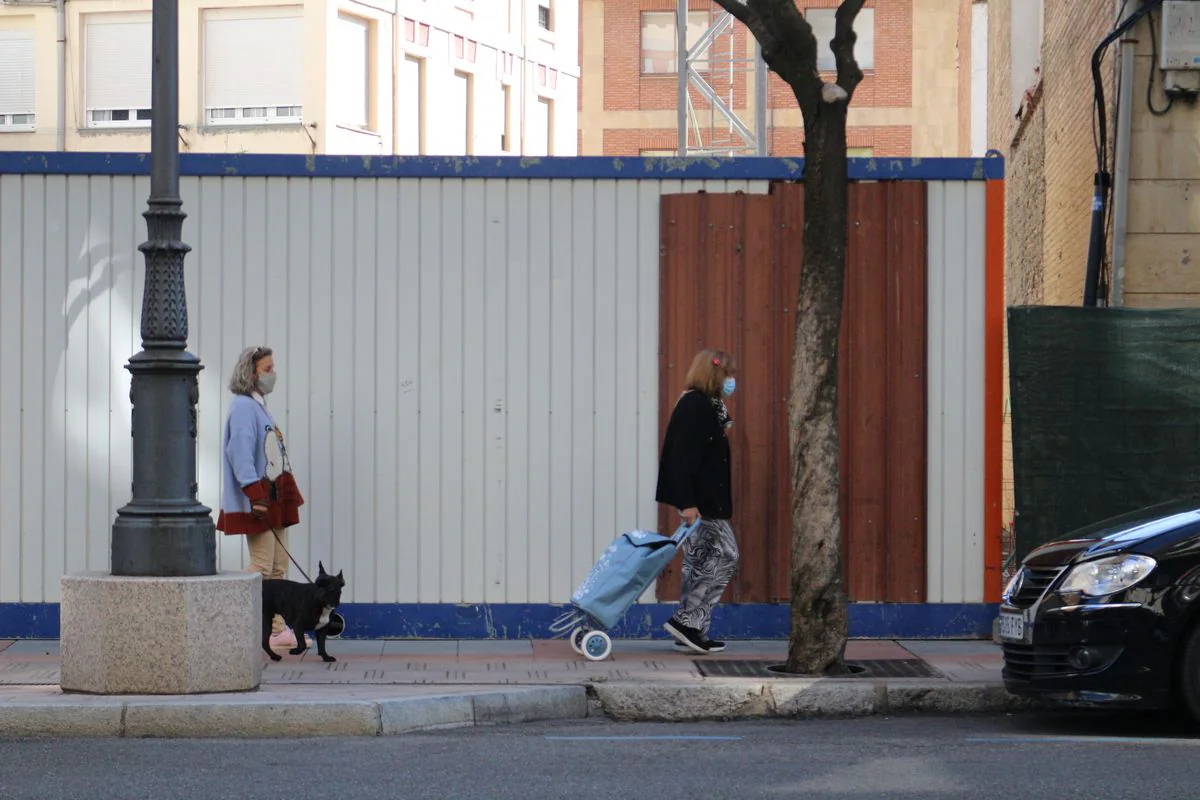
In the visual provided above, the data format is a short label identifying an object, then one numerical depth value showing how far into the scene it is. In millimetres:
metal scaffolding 27688
